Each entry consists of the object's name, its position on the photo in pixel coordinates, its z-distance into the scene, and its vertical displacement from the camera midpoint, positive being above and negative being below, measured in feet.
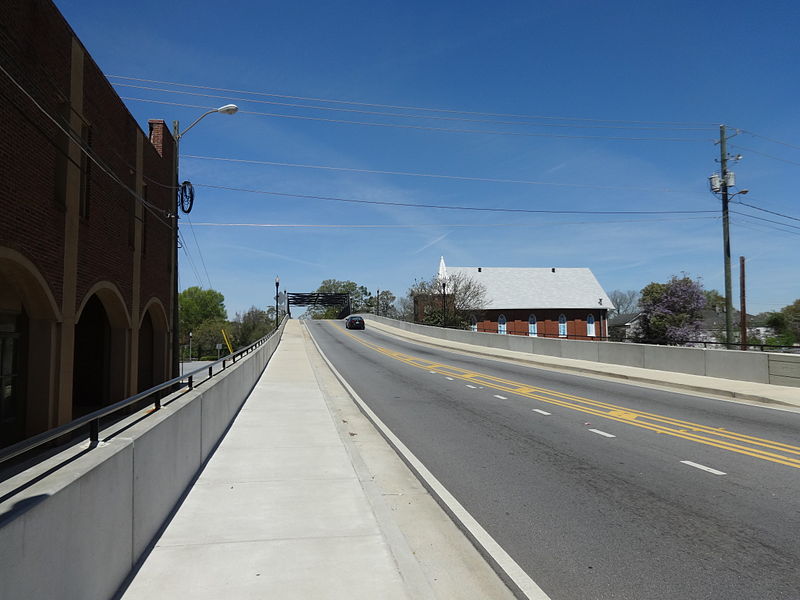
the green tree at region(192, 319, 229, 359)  353.04 -12.93
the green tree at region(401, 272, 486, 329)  203.82 +8.72
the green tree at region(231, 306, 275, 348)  296.71 -4.80
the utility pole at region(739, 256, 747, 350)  86.91 +3.71
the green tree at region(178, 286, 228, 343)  454.81 +11.72
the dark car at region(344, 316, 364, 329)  190.70 -1.40
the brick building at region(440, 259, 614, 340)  227.40 +6.93
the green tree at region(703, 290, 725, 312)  287.89 +11.18
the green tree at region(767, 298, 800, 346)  172.86 -1.32
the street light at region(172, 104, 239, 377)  59.57 +9.34
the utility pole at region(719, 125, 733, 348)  72.33 +12.16
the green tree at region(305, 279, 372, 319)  552.82 +30.98
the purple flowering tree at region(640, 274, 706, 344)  175.42 +3.25
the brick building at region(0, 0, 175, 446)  31.86 +7.58
